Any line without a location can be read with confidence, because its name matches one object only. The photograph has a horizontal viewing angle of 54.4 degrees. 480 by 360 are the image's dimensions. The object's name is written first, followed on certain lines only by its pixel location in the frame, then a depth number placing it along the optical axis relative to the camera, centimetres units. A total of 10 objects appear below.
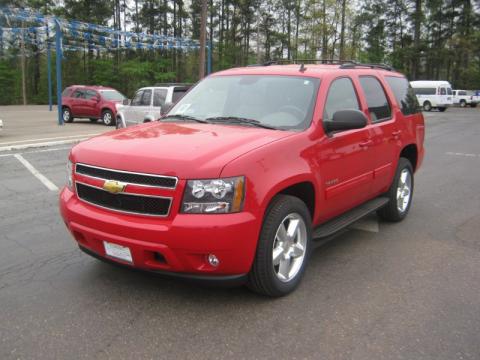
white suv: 1456
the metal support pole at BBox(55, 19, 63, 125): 1853
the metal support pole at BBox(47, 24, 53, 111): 2736
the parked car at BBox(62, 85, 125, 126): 2002
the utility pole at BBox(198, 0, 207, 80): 2184
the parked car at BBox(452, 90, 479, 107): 4558
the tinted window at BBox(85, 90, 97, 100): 2056
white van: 3588
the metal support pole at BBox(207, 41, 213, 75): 2771
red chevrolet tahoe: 306
